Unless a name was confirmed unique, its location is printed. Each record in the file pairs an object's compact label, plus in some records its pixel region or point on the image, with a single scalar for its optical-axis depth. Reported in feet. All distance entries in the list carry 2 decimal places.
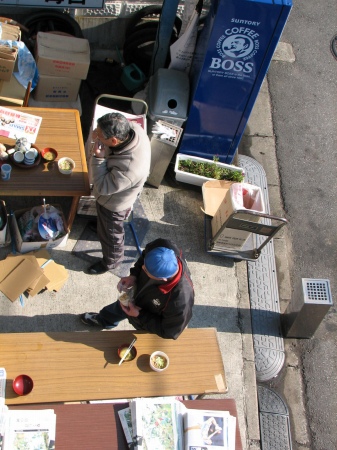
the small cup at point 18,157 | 17.25
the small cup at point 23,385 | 13.69
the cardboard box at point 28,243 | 18.81
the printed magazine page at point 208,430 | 13.20
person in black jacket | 13.39
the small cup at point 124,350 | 14.64
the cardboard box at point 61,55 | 20.99
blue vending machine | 18.35
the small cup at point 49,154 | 17.79
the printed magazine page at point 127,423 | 13.29
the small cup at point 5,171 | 16.94
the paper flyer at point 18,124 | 17.93
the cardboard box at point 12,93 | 20.21
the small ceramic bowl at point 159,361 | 14.70
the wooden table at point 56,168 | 17.30
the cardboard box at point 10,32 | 20.24
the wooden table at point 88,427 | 13.11
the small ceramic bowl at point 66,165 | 17.67
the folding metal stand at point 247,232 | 19.56
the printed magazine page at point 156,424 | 13.08
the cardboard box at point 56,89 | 21.62
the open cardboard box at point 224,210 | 20.15
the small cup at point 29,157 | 17.26
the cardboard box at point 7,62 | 18.98
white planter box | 22.35
